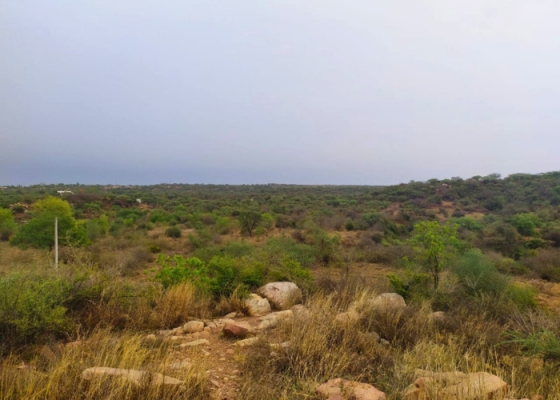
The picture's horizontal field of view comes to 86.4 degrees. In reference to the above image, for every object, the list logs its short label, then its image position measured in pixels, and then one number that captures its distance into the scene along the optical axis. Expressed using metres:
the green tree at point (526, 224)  16.64
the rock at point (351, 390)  2.79
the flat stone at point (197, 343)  4.07
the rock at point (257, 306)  5.81
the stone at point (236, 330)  4.52
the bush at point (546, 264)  11.13
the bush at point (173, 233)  18.16
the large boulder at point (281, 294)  6.27
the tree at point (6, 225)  16.44
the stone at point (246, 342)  4.20
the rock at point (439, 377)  2.93
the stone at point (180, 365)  3.09
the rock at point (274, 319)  4.79
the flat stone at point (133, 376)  2.61
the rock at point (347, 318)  4.31
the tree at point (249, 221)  19.17
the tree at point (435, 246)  7.54
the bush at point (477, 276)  7.18
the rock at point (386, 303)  5.13
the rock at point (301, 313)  4.32
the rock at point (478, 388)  2.64
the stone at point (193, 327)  4.65
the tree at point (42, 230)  11.70
